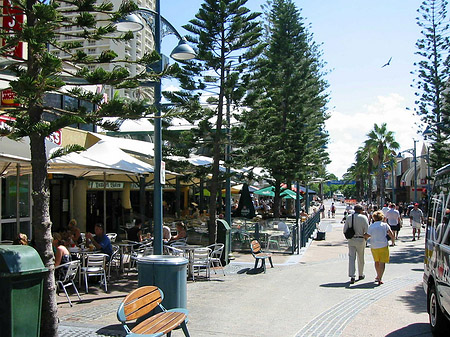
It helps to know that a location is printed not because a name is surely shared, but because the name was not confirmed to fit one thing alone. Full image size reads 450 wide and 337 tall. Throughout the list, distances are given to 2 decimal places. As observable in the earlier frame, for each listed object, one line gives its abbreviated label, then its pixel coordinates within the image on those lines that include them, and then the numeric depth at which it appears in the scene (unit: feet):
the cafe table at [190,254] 35.86
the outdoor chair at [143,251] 35.25
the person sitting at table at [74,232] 38.88
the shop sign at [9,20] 20.38
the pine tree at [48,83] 16.71
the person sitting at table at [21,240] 26.37
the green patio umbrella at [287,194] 84.61
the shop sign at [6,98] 37.54
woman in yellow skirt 33.73
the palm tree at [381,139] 173.92
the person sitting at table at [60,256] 27.21
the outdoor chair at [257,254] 39.42
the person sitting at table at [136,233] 40.52
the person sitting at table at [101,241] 33.40
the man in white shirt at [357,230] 34.96
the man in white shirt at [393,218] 62.28
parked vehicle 19.37
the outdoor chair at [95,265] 29.99
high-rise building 278.26
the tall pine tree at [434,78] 90.38
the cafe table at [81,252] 30.65
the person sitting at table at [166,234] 40.73
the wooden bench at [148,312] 16.16
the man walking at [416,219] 68.54
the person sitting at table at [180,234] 40.81
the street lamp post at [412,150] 133.22
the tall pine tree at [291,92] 75.15
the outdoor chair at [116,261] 35.40
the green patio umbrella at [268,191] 87.04
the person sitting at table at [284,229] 53.16
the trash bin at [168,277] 21.40
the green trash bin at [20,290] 13.98
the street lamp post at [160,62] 27.50
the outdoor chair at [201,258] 35.53
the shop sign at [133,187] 79.06
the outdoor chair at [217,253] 38.53
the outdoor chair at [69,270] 26.22
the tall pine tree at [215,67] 46.57
